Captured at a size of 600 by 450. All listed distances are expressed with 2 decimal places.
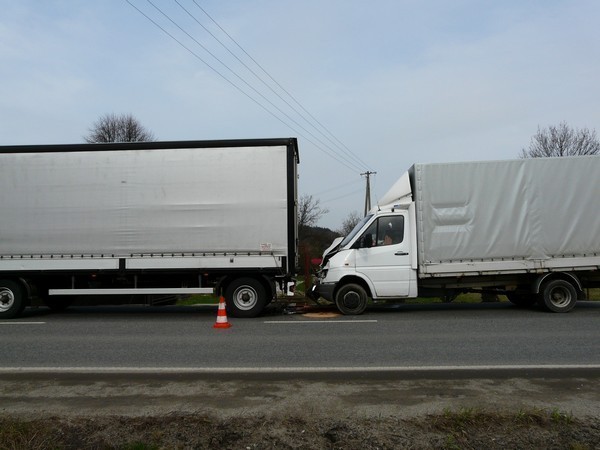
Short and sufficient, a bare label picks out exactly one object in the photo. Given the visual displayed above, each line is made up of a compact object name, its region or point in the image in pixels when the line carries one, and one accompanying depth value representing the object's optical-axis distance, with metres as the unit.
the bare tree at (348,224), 79.94
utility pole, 46.59
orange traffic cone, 9.82
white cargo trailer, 11.18
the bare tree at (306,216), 58.14
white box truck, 10.90
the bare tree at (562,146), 37.31
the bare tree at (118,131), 46.75
